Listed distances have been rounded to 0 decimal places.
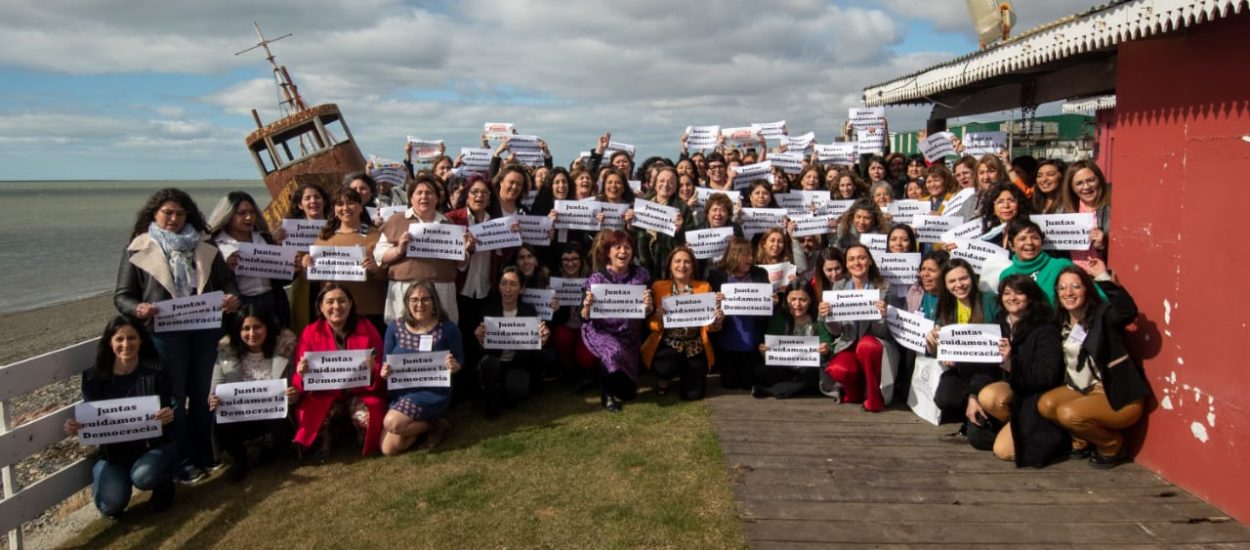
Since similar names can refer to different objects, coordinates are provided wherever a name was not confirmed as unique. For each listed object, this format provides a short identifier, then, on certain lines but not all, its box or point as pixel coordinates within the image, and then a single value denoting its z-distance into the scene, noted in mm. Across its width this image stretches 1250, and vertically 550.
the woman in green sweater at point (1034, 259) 5836
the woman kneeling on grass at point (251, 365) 5711
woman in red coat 5875
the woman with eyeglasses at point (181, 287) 5621
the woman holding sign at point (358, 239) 6641
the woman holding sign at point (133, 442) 5039
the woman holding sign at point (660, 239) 7789
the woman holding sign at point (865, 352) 6699
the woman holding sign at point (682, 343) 7070
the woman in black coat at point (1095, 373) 5059
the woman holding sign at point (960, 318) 6039
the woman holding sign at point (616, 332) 6941
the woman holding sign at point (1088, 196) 6004
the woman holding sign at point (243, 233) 6195
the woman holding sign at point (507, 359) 6750
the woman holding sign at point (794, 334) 6992
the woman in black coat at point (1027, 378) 5355
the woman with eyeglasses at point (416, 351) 5938
